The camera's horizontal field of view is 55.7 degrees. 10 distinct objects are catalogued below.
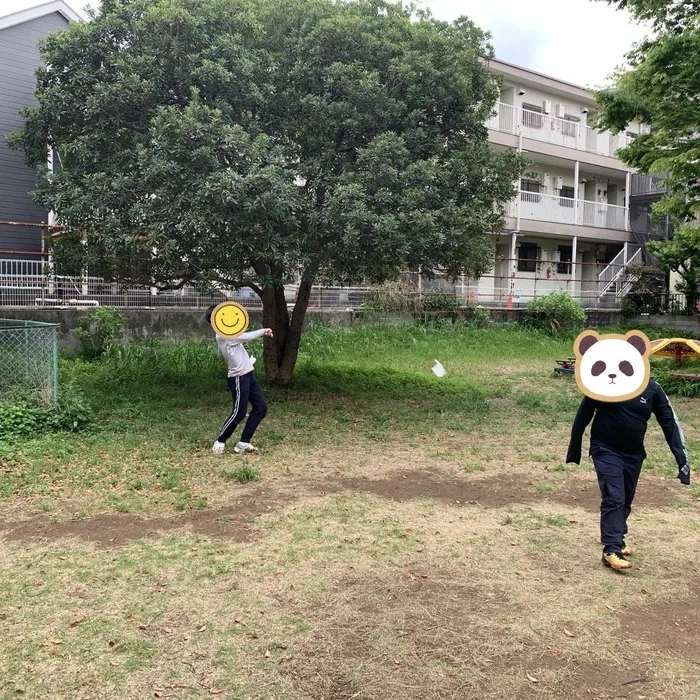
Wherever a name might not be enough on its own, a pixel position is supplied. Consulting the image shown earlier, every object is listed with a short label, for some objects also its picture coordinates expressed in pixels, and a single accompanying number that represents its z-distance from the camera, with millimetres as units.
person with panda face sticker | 4039
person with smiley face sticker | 6805
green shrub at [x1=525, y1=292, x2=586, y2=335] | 20359
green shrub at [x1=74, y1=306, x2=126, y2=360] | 12273
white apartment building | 23109
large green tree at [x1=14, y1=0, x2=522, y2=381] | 7711
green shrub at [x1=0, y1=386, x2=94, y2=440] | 7191
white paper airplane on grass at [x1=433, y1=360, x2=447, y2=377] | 12169
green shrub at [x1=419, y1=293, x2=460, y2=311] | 18958
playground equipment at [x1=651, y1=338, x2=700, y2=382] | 11089
